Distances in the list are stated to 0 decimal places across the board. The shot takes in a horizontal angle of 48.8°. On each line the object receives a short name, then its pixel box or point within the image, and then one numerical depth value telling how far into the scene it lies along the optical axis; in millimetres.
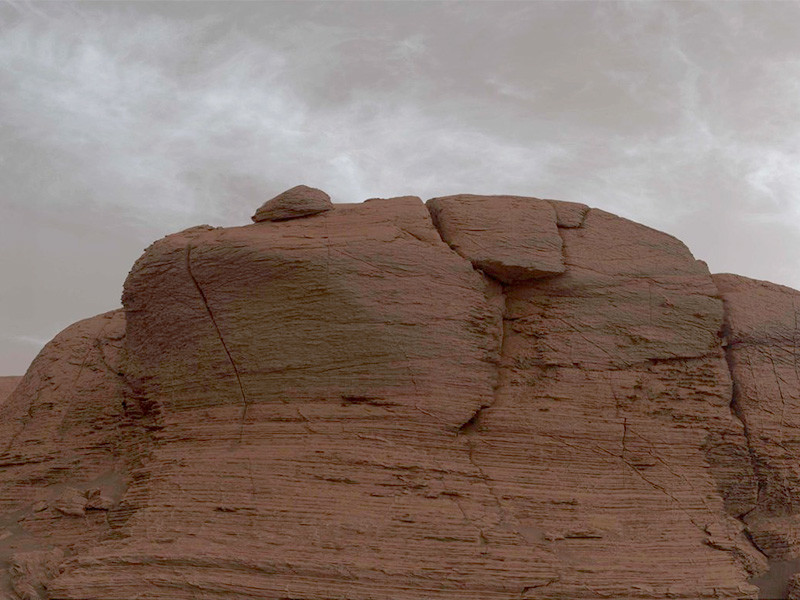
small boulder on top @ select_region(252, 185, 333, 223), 12969
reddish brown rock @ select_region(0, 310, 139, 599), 11961
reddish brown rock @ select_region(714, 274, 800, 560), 12773
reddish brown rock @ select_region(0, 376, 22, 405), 20922
